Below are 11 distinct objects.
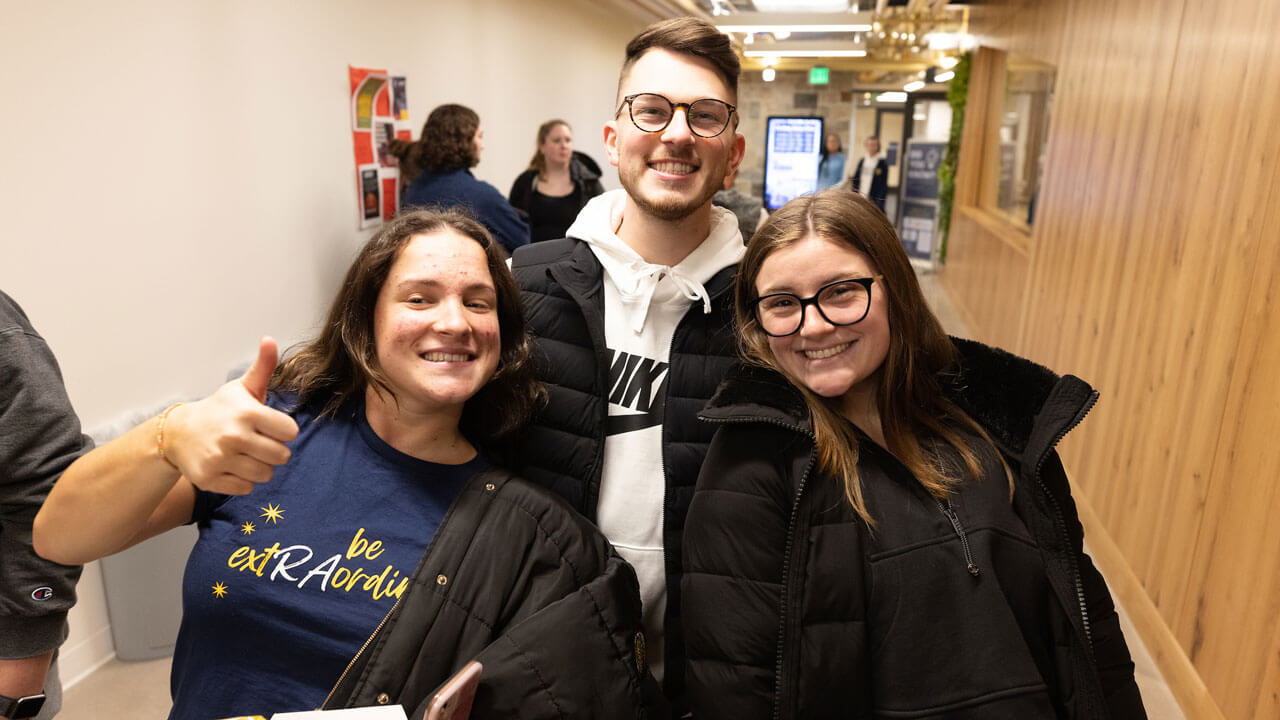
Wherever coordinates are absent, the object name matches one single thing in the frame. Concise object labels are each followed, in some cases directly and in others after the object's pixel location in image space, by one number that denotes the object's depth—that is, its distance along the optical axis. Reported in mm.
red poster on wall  4562
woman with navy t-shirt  1172
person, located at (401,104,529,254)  4523
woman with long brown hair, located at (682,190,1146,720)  1290
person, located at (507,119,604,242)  5746
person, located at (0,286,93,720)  1239
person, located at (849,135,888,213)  11688
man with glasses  1619
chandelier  10172
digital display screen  10672
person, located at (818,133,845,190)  13305
